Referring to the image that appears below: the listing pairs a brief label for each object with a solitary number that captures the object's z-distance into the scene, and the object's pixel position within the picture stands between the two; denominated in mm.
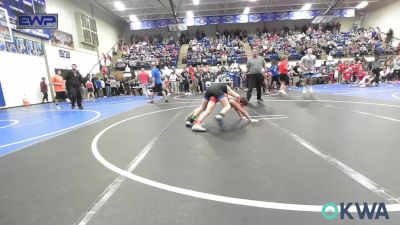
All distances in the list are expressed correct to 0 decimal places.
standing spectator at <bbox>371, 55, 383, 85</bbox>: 14990
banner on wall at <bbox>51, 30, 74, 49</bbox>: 18641
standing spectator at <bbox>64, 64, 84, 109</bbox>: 10852
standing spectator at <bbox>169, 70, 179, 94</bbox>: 20594
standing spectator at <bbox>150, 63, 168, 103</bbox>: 12313
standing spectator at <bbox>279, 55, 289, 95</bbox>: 11742
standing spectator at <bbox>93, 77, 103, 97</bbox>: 20039
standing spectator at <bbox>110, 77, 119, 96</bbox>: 20738
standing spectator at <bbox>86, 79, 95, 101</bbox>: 17734
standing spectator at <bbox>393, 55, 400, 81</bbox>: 17138
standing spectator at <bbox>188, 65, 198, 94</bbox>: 19969
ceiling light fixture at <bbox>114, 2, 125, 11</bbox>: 24722
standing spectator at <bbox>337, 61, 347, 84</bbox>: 19641
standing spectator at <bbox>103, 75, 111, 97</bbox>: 20719
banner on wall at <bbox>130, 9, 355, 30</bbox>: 28891
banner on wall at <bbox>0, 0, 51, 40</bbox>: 14303
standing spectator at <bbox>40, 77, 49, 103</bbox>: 16734
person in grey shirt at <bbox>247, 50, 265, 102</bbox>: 9523
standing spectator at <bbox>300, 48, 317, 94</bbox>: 11641
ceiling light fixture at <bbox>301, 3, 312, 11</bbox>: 28356
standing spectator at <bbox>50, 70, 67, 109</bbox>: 12523
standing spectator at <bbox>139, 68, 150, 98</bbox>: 15727
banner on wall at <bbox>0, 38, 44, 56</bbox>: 14702
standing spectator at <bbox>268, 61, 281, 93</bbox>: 14775
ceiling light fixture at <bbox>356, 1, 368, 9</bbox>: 28075
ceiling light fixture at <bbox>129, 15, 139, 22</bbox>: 29328
